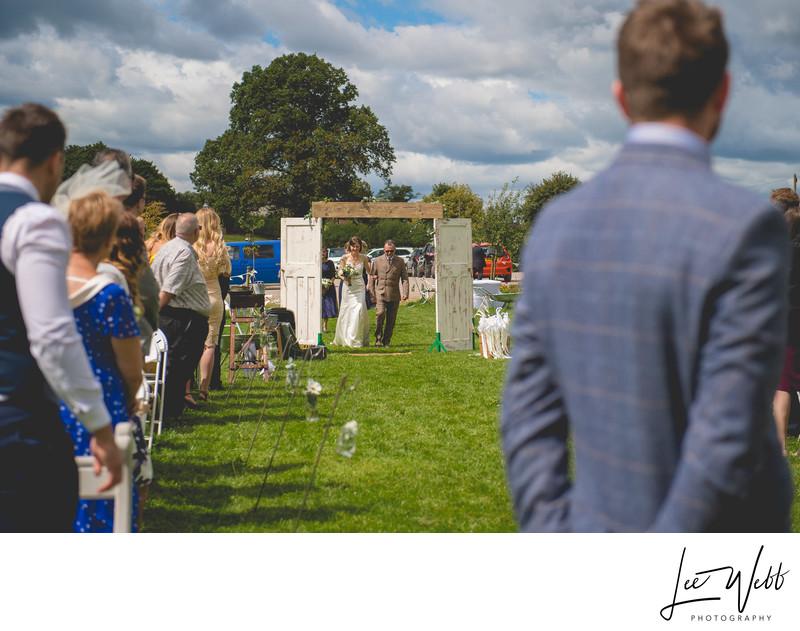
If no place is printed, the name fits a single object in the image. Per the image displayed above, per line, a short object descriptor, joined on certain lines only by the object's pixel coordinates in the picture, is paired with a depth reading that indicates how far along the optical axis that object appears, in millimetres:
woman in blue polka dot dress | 2607
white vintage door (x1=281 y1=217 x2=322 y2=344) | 13789
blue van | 33031
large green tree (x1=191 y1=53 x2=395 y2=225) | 42438
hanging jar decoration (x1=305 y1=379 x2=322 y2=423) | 4746
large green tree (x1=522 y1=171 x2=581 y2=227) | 63797
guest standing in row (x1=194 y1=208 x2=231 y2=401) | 8102
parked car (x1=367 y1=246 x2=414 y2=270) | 38506
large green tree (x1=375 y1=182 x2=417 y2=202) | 76556
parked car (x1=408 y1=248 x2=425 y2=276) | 35969
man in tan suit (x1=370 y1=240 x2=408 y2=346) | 13852
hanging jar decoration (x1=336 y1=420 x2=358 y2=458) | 3736
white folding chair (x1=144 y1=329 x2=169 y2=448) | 6076
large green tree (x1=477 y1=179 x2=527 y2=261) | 35281
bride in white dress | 14336
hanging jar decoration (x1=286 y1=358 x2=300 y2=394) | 5738
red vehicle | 33888
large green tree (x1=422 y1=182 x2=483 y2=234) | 63156
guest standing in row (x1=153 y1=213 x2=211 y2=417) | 6656
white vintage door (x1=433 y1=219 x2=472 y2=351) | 13820
